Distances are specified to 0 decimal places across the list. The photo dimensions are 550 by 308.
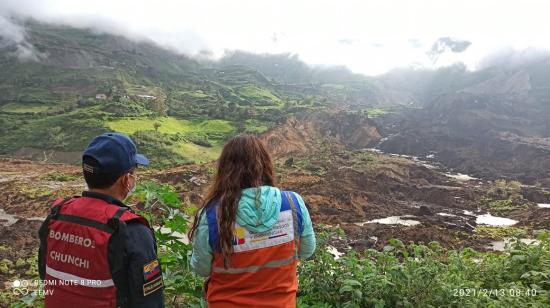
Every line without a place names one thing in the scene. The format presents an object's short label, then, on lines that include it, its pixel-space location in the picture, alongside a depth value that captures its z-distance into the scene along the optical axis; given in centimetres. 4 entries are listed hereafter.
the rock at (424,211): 2509
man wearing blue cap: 194
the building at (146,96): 6548
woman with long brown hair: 219
